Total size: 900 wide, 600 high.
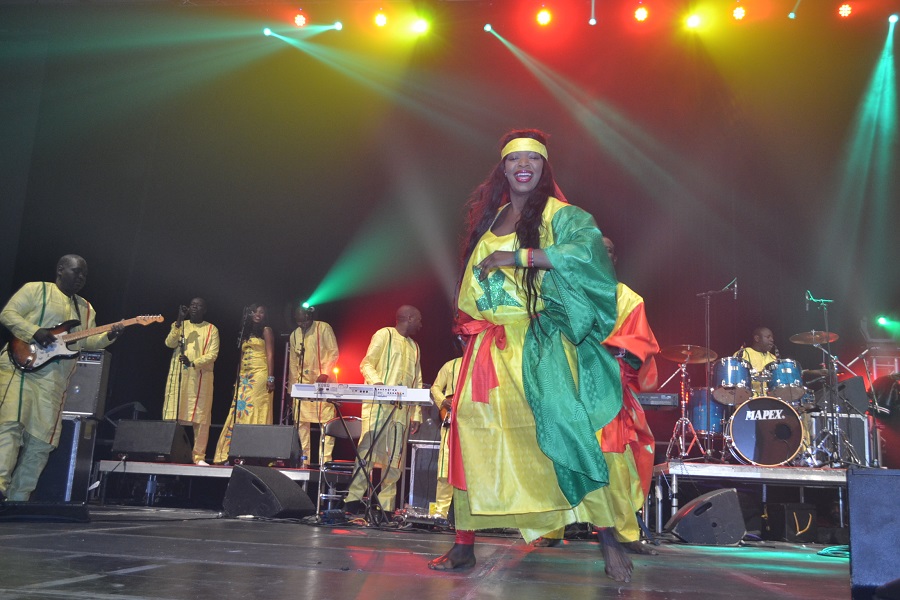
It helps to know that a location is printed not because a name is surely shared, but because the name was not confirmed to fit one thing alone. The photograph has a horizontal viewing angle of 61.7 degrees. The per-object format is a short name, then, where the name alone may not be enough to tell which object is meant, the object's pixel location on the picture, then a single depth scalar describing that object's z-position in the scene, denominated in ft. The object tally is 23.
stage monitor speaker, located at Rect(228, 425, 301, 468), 25.16
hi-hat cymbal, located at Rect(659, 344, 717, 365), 26.91
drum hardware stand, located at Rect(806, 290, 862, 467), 24.18
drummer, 29.99
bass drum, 24.25
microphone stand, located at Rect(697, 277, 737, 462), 25.90
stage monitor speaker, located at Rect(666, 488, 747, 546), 19.43
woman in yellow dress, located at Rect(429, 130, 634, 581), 9.32
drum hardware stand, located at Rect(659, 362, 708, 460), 26.31
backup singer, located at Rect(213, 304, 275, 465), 30.89
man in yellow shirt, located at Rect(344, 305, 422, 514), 23.76
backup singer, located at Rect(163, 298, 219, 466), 30.71
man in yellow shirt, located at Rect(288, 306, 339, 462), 29.58
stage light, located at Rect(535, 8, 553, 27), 32.09
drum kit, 24.40
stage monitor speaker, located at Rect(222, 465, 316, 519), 18.67
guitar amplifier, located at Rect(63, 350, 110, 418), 21.56
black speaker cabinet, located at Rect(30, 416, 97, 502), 20.70
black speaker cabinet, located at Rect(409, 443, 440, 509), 25.54
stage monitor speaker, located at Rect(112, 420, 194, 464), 27.20
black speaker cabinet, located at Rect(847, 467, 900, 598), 7.61
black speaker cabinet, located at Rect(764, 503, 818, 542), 23.06
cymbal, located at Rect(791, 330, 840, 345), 25.61
